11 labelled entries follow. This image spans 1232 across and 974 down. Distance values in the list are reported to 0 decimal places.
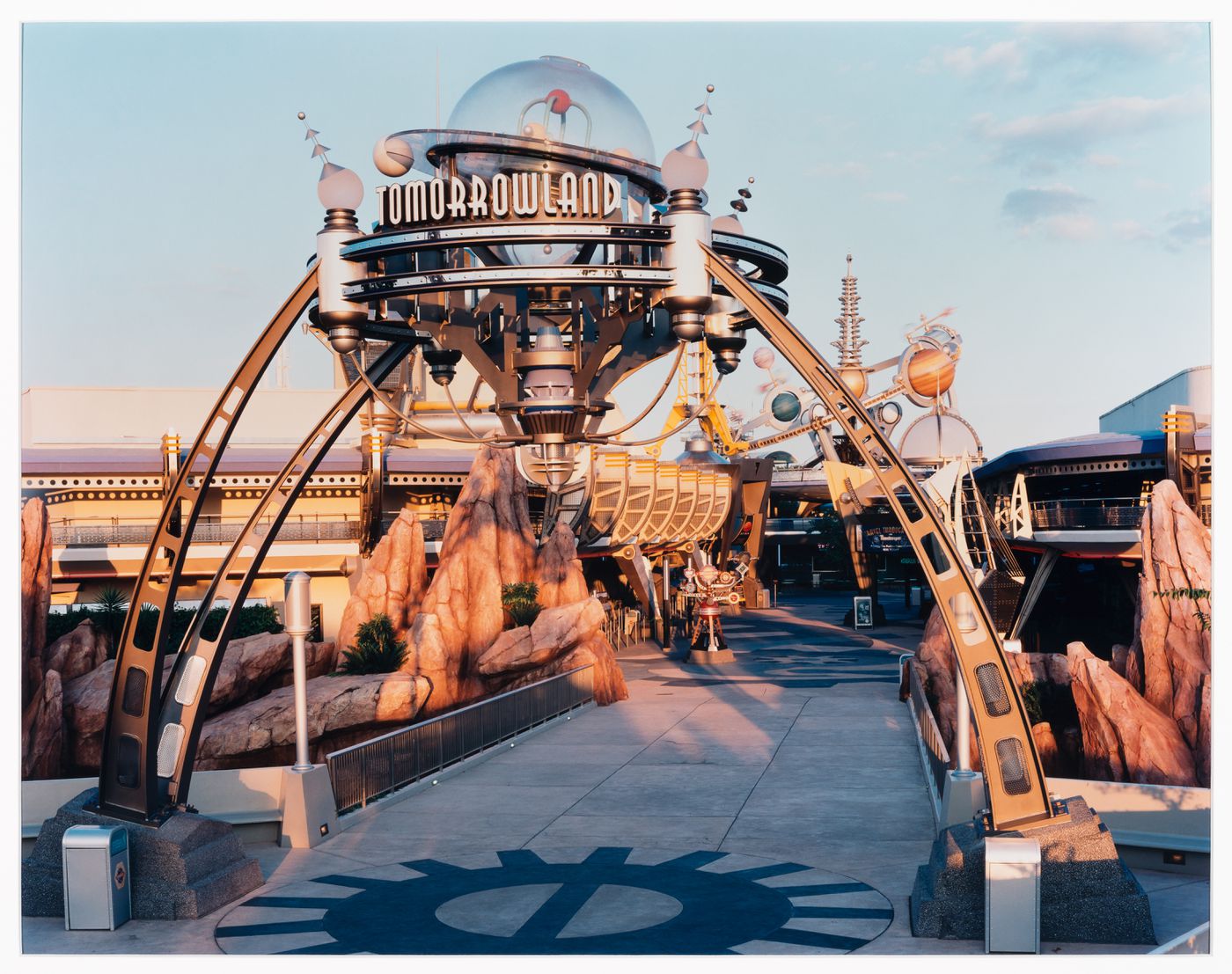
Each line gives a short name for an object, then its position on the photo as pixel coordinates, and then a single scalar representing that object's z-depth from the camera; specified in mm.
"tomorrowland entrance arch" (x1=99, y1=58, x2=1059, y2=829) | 12984
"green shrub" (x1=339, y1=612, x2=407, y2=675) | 32156
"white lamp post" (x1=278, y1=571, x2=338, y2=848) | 15719
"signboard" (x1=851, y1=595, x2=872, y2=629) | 58594
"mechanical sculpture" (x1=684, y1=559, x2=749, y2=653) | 40938
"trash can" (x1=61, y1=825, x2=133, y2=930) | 12766
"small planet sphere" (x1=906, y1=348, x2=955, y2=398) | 80188
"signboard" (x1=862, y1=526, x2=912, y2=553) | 63500
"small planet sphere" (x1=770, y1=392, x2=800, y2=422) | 117750
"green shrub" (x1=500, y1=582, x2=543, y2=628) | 36250
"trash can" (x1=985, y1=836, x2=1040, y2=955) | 11508
